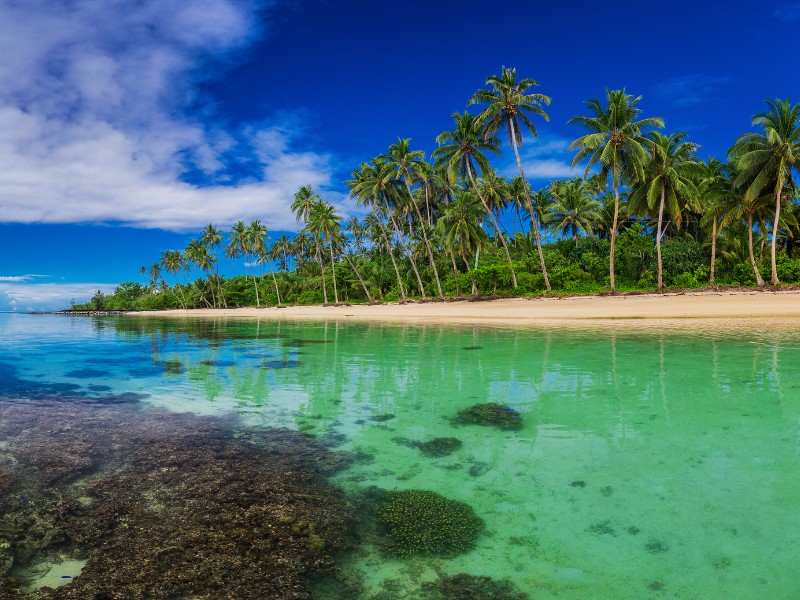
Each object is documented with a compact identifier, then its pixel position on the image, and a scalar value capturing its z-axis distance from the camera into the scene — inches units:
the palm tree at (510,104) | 1425.9
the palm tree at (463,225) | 1631.4
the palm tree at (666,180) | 1291.8
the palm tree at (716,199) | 1263.5
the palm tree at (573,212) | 1788.9
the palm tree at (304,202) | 2341.3
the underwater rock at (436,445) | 228.5
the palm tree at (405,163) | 1693.8
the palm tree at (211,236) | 3272.6
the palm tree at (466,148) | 1600.6
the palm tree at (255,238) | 2874.0
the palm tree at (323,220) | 2199.8
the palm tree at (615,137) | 1278.3
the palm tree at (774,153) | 1112.8
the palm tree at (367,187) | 1790.1
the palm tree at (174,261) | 3811.5
